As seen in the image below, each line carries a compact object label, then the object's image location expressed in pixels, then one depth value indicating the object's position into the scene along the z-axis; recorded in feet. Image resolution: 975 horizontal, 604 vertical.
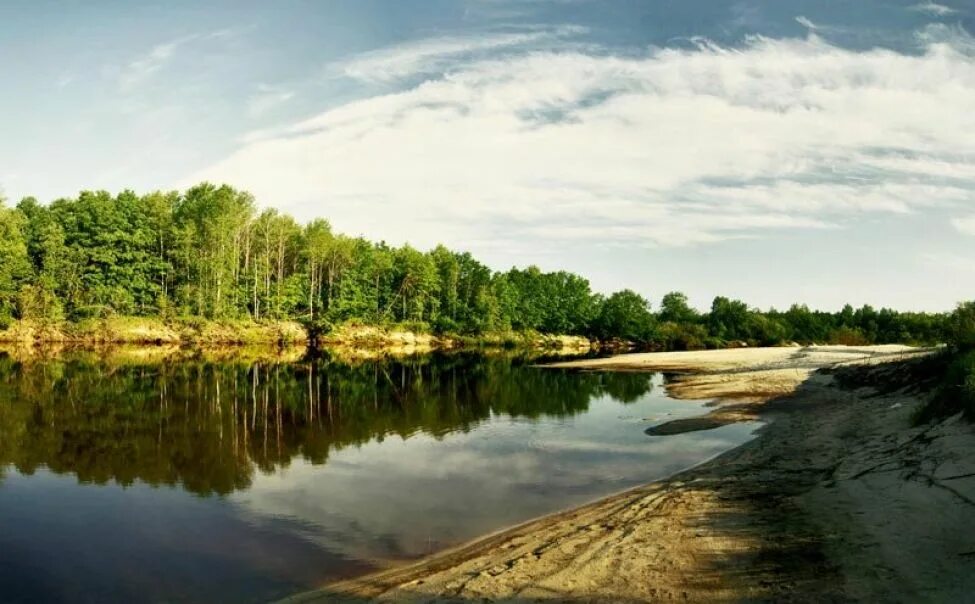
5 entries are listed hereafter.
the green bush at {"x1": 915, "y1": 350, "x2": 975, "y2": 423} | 43.85
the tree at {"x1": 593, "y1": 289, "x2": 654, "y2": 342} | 460.14
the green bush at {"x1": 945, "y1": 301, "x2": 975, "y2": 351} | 75.09
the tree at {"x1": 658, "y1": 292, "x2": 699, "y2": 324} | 495.04
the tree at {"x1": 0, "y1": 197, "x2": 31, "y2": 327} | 246.47
